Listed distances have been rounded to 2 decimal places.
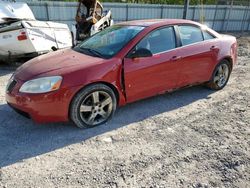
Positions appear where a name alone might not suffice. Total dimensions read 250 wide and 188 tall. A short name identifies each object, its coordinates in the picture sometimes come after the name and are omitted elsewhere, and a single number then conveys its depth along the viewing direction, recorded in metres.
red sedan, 2.71
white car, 5.14
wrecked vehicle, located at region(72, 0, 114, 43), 6.62
